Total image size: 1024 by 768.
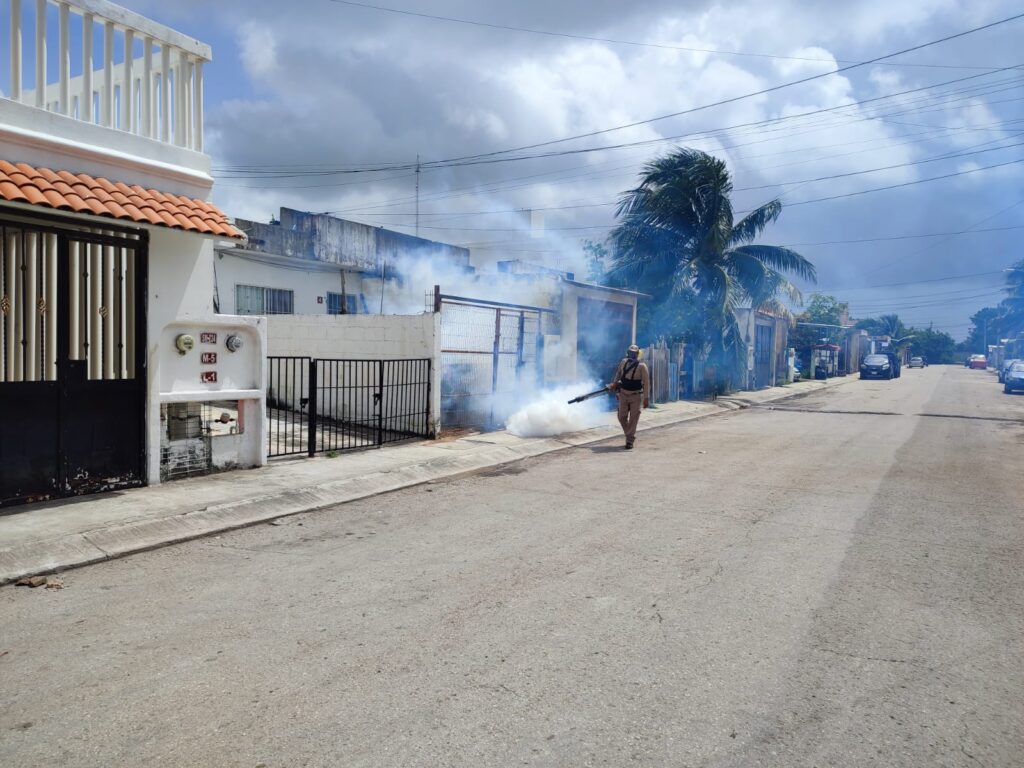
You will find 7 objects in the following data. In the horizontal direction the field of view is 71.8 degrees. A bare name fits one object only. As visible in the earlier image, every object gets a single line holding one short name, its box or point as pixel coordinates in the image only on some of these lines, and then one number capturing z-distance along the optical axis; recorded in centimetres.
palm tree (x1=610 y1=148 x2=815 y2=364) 2342
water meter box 821
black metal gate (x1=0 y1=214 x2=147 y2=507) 680
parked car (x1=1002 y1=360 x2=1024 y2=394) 2967
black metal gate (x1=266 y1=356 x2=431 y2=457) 1170
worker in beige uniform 1250
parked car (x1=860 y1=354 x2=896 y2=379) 4312
